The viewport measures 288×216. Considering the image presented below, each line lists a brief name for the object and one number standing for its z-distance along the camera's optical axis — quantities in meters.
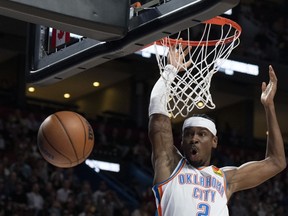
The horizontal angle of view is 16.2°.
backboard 5.50
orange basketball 7.75
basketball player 6.43
